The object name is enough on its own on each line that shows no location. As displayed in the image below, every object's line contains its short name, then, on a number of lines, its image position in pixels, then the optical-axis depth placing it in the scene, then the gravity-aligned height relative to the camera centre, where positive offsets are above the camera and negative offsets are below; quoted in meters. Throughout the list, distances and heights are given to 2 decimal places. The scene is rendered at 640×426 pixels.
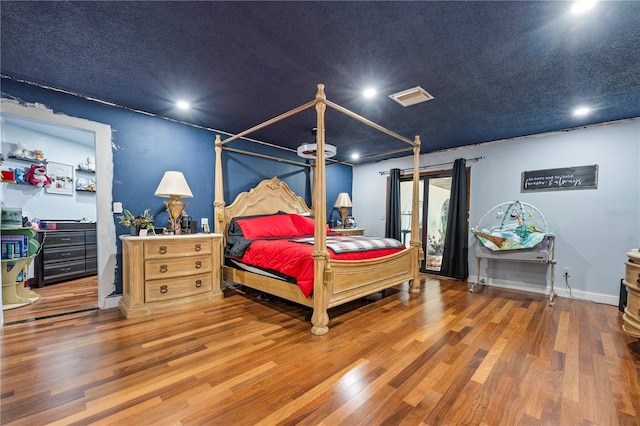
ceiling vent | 2.68 +1.14
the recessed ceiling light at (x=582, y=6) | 1.57 +1.19
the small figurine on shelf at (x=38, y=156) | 4.12 +0.77
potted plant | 3.02 -0.17
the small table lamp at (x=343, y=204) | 5.61 +0.07
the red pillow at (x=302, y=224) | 4.41 -0.27
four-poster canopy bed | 2.50 -0.59
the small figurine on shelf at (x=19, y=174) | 3.95 +0.46
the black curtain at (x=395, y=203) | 5.46 +0.10
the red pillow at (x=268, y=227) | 3.83 -0.29
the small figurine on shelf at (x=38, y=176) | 4.07 +0.46
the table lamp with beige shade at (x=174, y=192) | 3.11 +0.17
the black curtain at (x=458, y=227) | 4.60 -0.32
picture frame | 4.36 +0.47
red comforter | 2.62 -0.54
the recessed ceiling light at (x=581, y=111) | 3.08 +1.13
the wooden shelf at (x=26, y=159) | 3.94 +0.69
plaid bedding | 2.90 -0.42
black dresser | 3.87 -0.70
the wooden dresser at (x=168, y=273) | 2.83 -0.73
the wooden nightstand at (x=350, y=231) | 5.18 -0.45
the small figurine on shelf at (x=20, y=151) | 3.94 +0.80
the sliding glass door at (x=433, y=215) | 5.06 -0.13
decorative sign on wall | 3.61 +0.42
